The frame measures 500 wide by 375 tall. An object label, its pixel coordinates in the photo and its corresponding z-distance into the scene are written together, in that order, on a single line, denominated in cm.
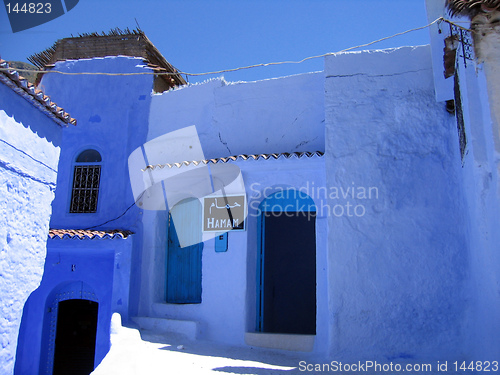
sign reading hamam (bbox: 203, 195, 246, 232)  859
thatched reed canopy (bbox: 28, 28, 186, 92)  1064
